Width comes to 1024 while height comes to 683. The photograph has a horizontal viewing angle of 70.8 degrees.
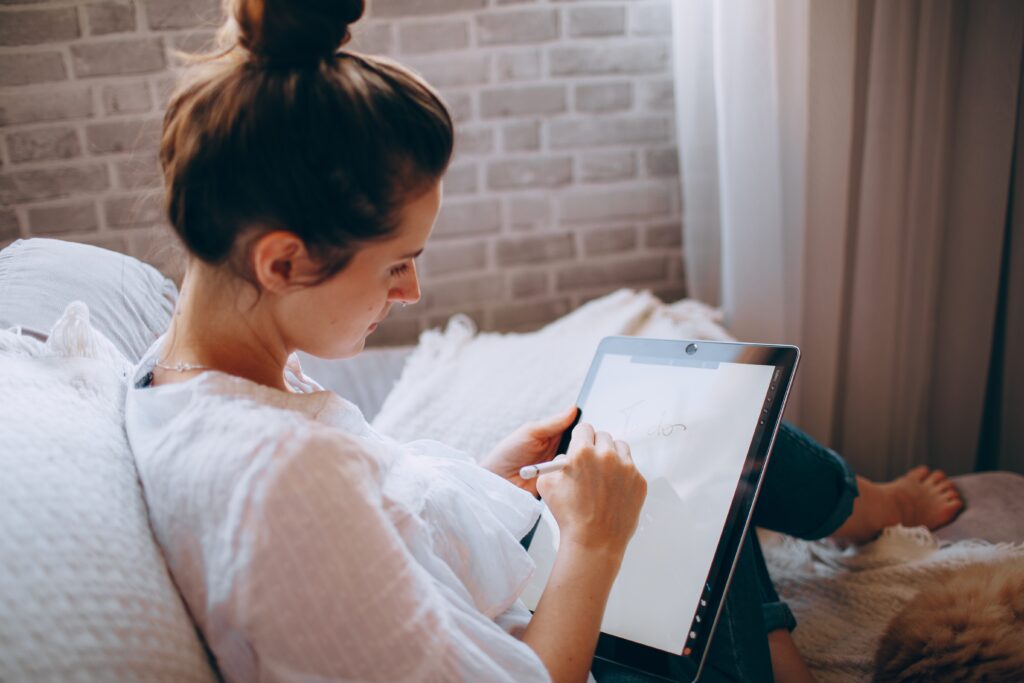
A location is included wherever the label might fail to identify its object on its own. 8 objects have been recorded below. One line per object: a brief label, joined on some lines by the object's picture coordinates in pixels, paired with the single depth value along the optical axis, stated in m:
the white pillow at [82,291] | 0.83
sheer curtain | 1.24
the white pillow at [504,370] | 1.15
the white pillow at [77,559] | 0.45
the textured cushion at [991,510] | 1.07
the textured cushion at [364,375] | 1.29
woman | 0.49
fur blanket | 0.80
